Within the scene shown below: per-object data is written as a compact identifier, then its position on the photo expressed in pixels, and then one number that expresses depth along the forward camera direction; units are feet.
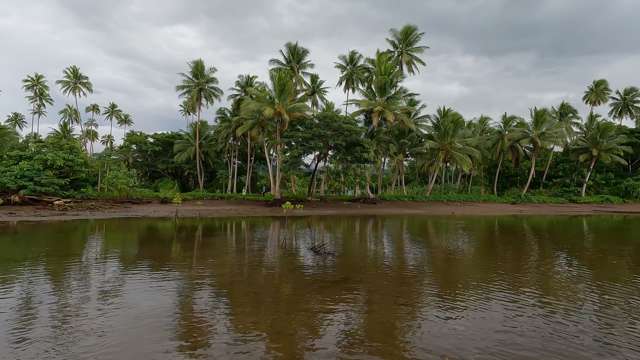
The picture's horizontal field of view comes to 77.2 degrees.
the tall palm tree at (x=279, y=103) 107.96
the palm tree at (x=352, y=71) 139.74
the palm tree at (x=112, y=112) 224.10
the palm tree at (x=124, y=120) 234.58
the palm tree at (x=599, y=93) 177.78
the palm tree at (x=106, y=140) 252.83
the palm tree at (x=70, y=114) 203.85
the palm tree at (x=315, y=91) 138.37
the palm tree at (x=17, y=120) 216.35
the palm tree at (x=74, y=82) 163.94
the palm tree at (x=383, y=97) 120.88
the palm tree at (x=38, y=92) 171.42
